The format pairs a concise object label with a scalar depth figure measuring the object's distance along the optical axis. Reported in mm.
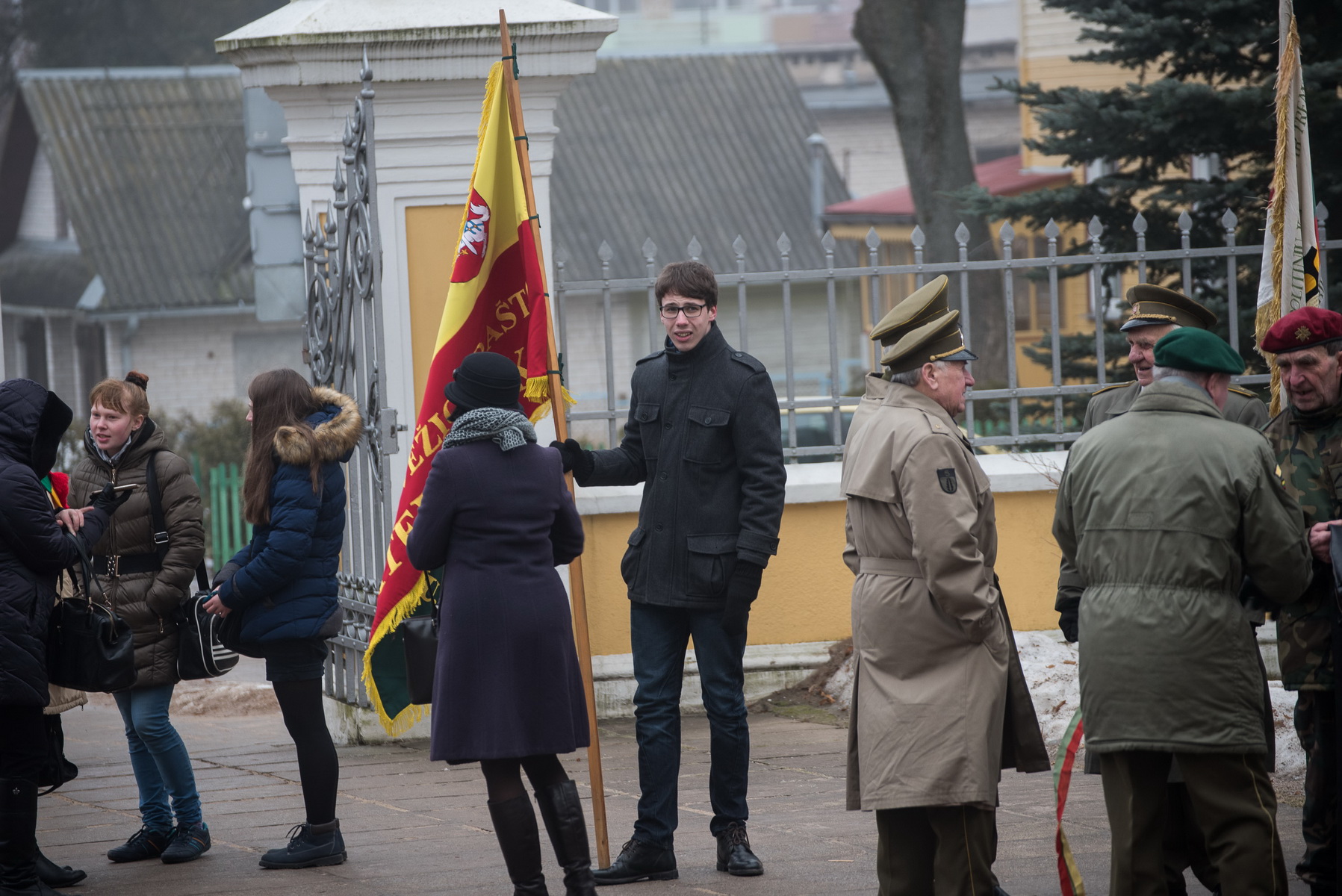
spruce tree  18607
